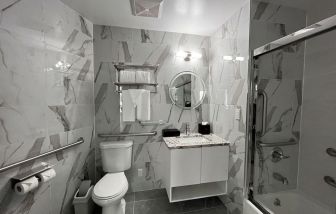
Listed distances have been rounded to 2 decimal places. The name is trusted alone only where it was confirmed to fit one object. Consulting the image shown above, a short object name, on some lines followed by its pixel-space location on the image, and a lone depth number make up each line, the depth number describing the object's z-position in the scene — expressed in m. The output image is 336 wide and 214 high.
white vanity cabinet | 1.77
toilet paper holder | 1.06
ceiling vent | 1.44
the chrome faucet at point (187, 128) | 2.36
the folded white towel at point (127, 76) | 2.03
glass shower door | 1.39
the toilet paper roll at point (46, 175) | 1.18
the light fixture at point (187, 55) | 2.31
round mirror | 2.32
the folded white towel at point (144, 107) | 2.04
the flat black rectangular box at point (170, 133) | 2.21
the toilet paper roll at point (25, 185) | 1.02
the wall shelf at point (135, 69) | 2.04
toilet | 1.50
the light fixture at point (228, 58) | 1.82
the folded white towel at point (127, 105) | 2.01
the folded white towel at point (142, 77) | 2.04
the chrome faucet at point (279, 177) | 1.57
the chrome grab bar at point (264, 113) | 1.53
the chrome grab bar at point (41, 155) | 0.98
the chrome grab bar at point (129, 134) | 2.12
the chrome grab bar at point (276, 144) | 1.56
